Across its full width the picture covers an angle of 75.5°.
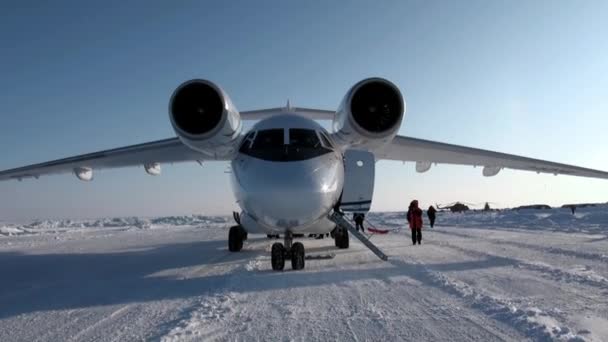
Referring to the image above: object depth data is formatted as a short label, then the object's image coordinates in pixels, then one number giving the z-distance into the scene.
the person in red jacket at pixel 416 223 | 10.91
